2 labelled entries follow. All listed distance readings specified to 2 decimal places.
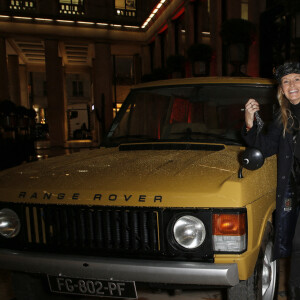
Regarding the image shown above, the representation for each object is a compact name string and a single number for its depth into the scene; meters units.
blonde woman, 2.64
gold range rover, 2.14
